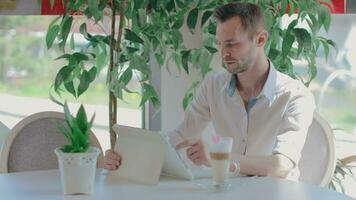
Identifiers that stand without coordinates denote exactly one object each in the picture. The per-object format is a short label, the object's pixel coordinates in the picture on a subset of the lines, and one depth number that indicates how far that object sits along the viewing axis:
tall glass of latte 2.15
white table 2.13
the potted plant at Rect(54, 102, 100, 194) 2.11
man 2.66
